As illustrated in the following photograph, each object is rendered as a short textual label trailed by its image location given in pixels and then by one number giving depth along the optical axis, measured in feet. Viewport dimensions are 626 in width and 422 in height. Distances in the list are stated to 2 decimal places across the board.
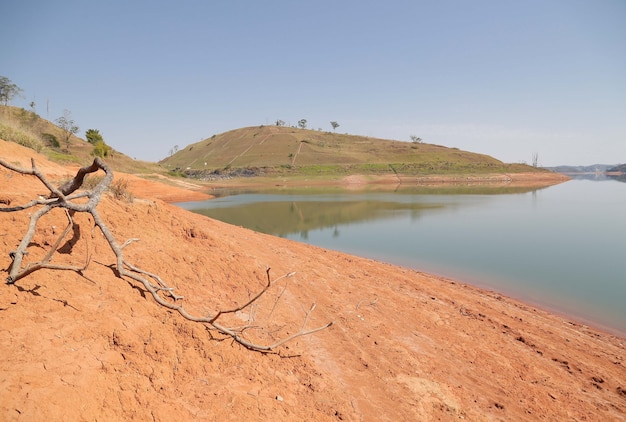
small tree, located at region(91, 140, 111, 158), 118.21
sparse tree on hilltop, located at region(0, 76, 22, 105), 154.51
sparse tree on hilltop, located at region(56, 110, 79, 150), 157.52
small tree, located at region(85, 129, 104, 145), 166.81
